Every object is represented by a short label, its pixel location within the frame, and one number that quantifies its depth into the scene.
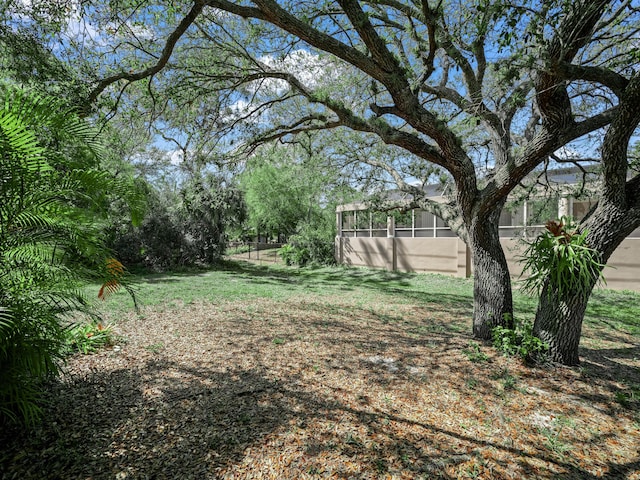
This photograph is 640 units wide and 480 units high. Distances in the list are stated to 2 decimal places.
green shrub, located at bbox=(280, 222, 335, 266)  18.69
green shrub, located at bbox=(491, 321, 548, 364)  3.85
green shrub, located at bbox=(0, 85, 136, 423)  2.19
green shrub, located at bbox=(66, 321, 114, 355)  4.10
